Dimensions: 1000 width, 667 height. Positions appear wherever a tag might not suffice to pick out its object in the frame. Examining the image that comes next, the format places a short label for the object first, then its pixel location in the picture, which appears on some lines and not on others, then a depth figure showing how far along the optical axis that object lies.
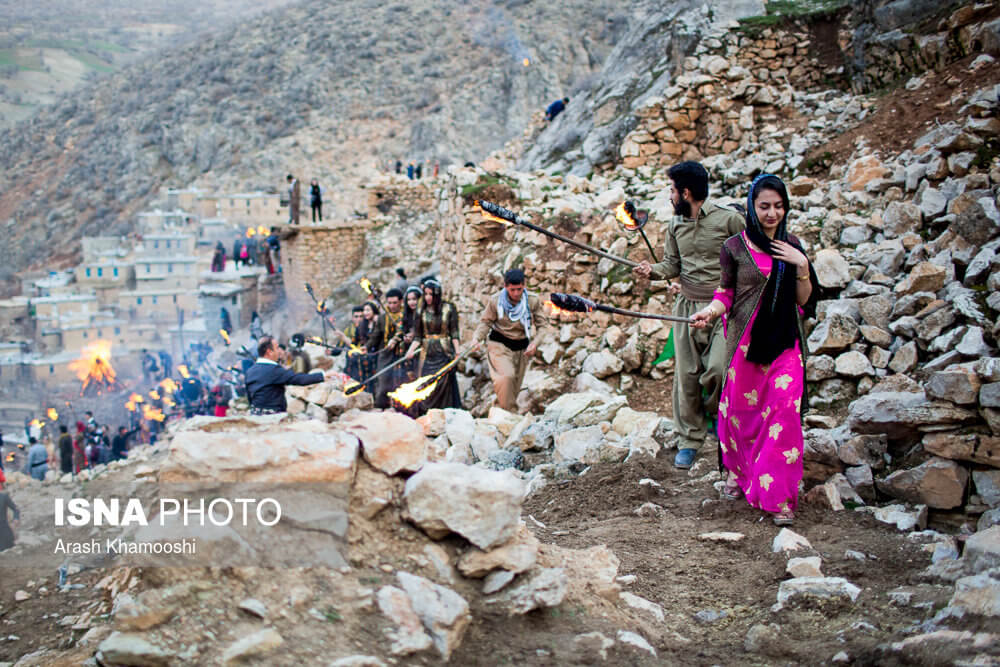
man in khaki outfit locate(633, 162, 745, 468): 4.76
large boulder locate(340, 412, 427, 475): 3.07
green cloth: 5.38
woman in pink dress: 3.79
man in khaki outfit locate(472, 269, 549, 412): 6.95
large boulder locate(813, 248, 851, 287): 5.76
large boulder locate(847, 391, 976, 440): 3.81
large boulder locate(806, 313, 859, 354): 5.25
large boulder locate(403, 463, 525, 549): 2.84
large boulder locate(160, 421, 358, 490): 2.80
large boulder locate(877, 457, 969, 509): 3.68
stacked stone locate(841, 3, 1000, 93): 7.97
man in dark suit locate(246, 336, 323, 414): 5.99
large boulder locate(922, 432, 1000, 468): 3.63
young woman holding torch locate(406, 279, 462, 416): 8.09
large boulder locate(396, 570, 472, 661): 2.45
